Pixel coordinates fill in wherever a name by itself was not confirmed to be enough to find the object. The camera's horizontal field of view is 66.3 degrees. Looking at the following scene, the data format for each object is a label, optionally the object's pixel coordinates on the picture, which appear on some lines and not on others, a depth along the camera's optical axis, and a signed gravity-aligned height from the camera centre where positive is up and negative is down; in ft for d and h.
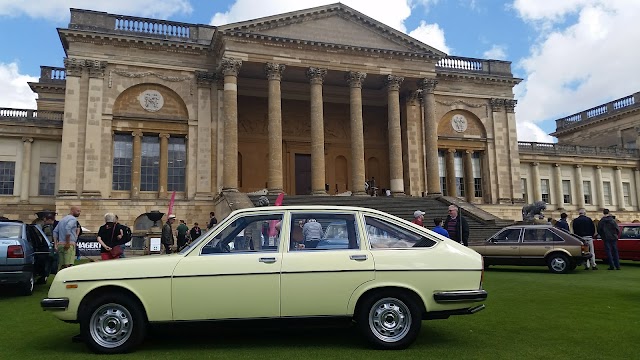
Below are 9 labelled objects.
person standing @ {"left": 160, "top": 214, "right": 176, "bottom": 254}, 55.62 -0.03
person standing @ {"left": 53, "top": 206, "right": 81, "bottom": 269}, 36.19 +0.03
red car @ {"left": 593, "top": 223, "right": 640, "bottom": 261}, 53.93 -1.75
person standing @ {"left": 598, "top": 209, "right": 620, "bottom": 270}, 47.78 -0.73
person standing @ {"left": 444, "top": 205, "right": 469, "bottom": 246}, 39.81 +0.44
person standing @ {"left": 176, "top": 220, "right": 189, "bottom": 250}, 59.57 +0.17
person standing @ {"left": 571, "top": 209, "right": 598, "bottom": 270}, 52.49 +0.22
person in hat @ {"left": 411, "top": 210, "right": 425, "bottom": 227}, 42.24 +1.30
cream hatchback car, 18.35 -1.96
